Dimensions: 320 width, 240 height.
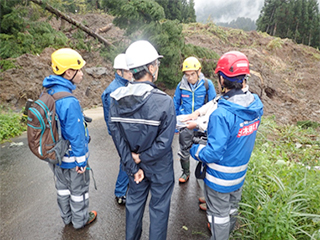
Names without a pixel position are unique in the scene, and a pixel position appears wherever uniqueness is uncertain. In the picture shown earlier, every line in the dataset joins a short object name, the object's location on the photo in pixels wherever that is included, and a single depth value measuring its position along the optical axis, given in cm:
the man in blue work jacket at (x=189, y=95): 352
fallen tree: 1030
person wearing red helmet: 193
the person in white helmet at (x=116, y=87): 299
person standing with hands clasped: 189
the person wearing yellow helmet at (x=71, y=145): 234
